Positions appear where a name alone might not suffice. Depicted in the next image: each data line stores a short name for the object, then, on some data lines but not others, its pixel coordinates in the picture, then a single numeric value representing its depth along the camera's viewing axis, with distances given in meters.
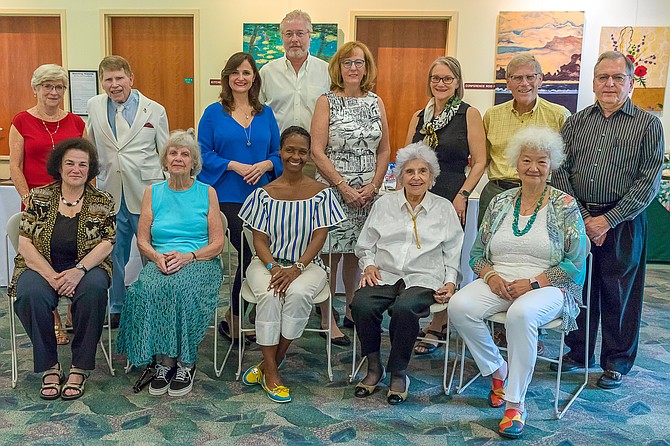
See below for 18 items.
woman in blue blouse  3.10
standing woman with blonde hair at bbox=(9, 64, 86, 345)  3.23
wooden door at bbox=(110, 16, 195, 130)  6.35
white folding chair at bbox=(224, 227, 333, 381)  2.80
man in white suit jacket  3.24
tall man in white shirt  3.37
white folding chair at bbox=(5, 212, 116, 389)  2.77
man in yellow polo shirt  2.95
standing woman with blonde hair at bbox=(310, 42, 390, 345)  3.12
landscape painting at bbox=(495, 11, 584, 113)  5.97
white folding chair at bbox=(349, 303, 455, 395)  2.69
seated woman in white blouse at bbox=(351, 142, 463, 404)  2.67
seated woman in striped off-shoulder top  2.82
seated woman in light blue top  2.69
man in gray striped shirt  2.70
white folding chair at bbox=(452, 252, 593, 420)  2.53
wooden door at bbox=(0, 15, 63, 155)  6.41
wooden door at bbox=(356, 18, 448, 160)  6.23
